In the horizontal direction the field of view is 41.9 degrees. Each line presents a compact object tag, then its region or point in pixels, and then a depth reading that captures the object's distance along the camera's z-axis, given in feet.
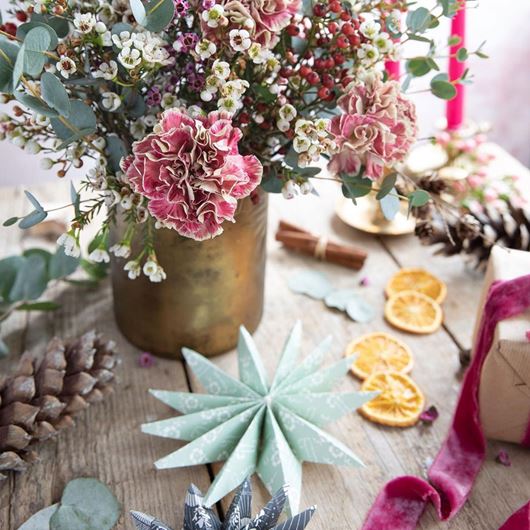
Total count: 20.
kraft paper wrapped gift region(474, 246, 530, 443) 2.28
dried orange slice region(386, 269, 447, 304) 3.18
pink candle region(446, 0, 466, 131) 2.65
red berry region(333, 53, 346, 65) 2.20
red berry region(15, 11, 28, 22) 2.18
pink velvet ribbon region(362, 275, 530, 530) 2.22
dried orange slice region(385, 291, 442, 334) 2.98
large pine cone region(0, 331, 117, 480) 2.24
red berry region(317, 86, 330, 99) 2.17
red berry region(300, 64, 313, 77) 2.15
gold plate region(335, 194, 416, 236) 3.48
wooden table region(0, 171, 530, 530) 2.27
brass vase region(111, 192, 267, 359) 2.51
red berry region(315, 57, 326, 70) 2.21
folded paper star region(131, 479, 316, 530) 1.90
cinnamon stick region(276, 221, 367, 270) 3.34
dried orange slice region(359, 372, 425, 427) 2.56
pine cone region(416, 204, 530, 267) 3.02
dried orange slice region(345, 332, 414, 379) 2.78
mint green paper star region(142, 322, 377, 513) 2.25
